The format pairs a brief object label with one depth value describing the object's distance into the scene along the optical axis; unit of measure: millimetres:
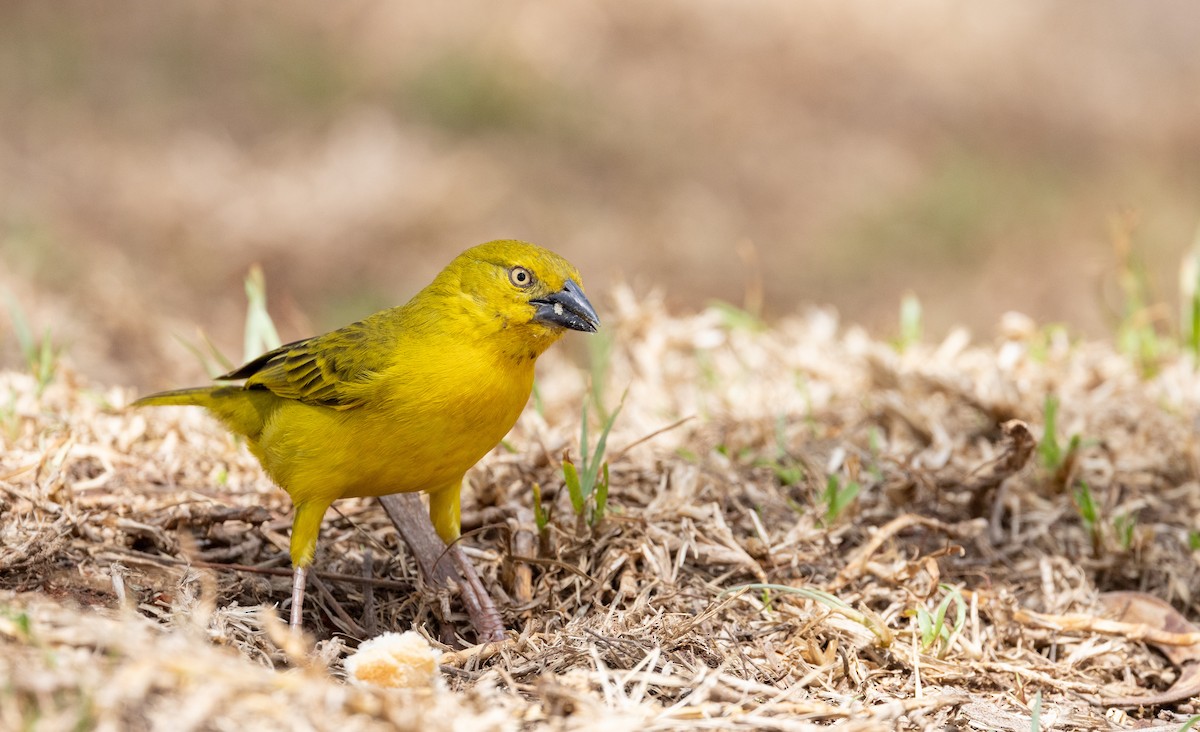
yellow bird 6797
